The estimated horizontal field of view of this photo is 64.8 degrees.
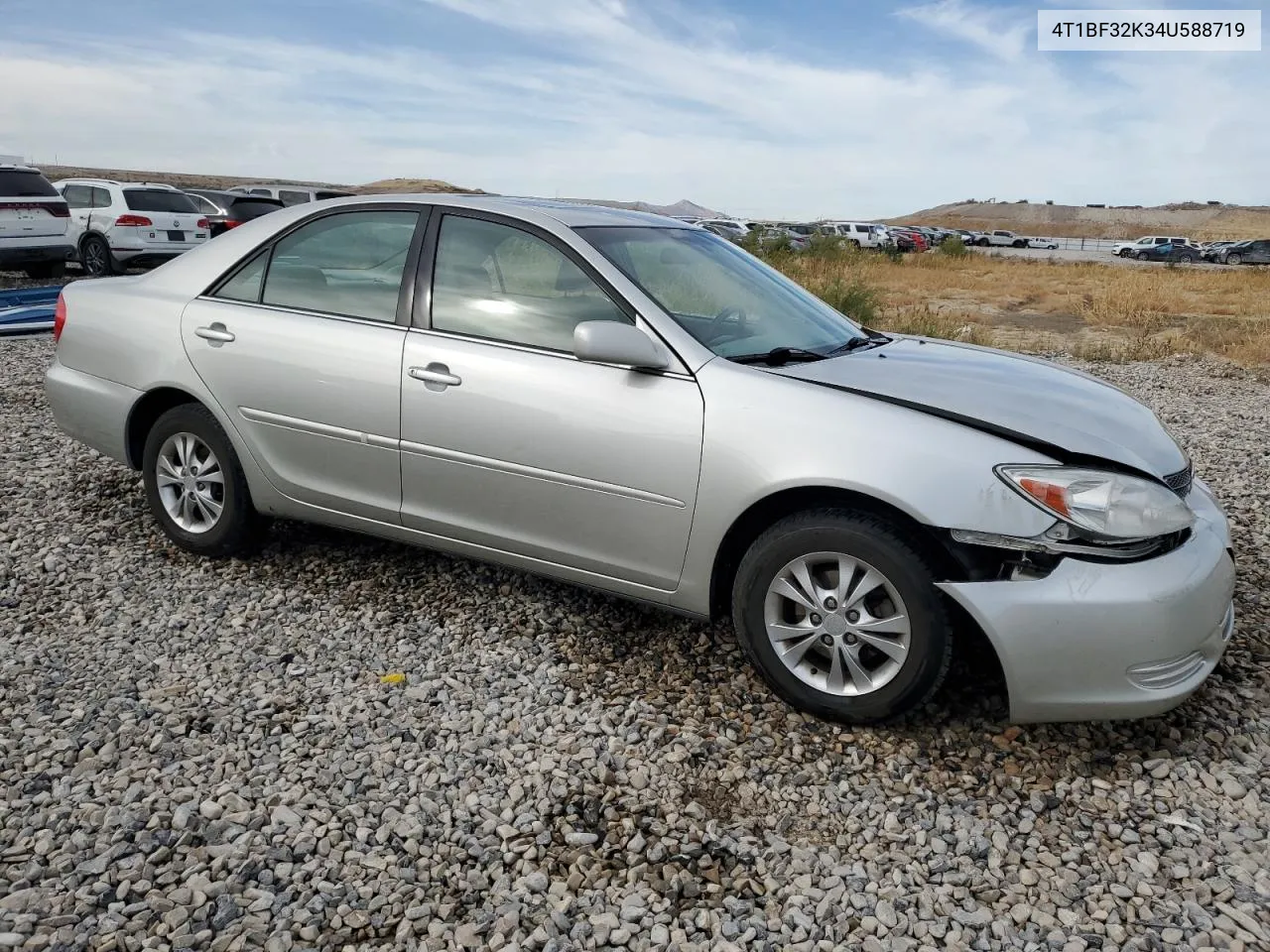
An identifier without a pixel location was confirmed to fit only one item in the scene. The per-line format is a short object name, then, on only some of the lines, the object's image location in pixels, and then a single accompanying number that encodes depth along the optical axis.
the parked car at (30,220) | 14.63
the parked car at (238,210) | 18.30
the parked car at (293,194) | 23.19
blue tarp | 11.48
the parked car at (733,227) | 30.73
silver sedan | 2.95
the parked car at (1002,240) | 60.34
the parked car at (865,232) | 45.62
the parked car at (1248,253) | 43.31
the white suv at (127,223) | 16.88
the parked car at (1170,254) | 47.62
